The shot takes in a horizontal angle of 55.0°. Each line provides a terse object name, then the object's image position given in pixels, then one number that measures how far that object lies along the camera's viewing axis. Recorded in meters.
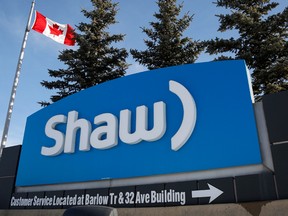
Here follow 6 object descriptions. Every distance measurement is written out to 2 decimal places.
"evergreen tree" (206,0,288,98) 13.23
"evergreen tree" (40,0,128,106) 18.58
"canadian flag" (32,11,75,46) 15.12
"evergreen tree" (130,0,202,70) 17.45
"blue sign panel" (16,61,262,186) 6.51
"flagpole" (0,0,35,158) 11.27
